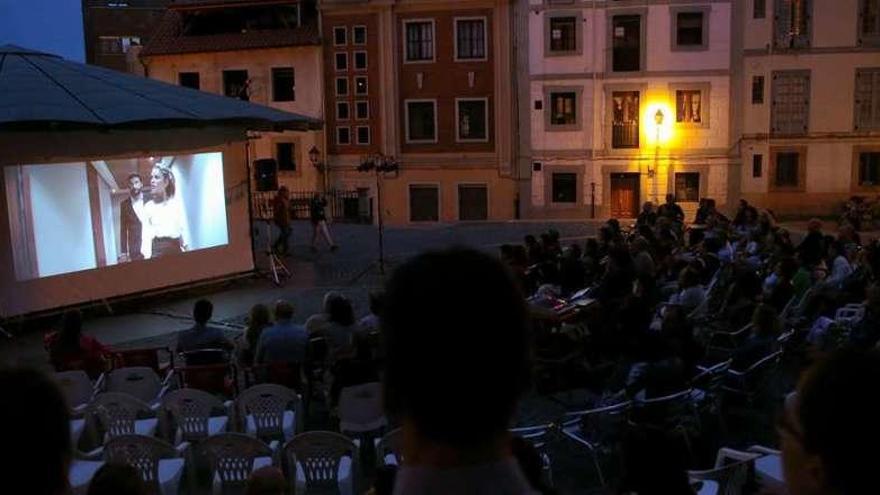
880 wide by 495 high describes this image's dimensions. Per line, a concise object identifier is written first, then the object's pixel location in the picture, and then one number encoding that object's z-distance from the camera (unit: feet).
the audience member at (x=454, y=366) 4.73
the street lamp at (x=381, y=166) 58.23
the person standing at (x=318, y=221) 67.05
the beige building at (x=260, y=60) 110.42
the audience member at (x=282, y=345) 26.18
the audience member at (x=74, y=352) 26.50
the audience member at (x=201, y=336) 27.71
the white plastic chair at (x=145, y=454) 17.61
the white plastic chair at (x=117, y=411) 21.27
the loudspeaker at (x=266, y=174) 67.36
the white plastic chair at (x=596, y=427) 20.79
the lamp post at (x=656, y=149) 97.33
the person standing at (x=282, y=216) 61.62
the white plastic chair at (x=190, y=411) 21.72
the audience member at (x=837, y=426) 5.36
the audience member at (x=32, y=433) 5.42
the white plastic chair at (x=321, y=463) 17.57
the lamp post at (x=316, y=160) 109.40
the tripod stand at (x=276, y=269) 55.50
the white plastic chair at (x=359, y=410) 21.91
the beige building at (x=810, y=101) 97.35
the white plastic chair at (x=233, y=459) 17.76
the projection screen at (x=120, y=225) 45.57
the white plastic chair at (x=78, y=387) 23.22
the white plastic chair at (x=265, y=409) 21.77
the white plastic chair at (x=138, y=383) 24.79
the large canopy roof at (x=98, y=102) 42.63
